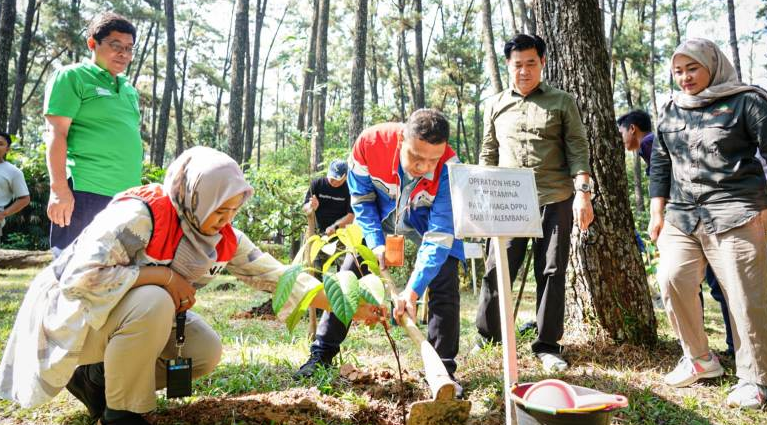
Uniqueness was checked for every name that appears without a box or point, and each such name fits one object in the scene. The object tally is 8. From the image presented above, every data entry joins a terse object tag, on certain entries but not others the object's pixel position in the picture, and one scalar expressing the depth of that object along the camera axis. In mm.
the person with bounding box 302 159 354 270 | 5305
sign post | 2025
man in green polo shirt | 2623
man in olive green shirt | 2877
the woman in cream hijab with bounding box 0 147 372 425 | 1826
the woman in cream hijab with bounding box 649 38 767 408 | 2539
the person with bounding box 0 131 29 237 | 4789
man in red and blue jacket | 2385
